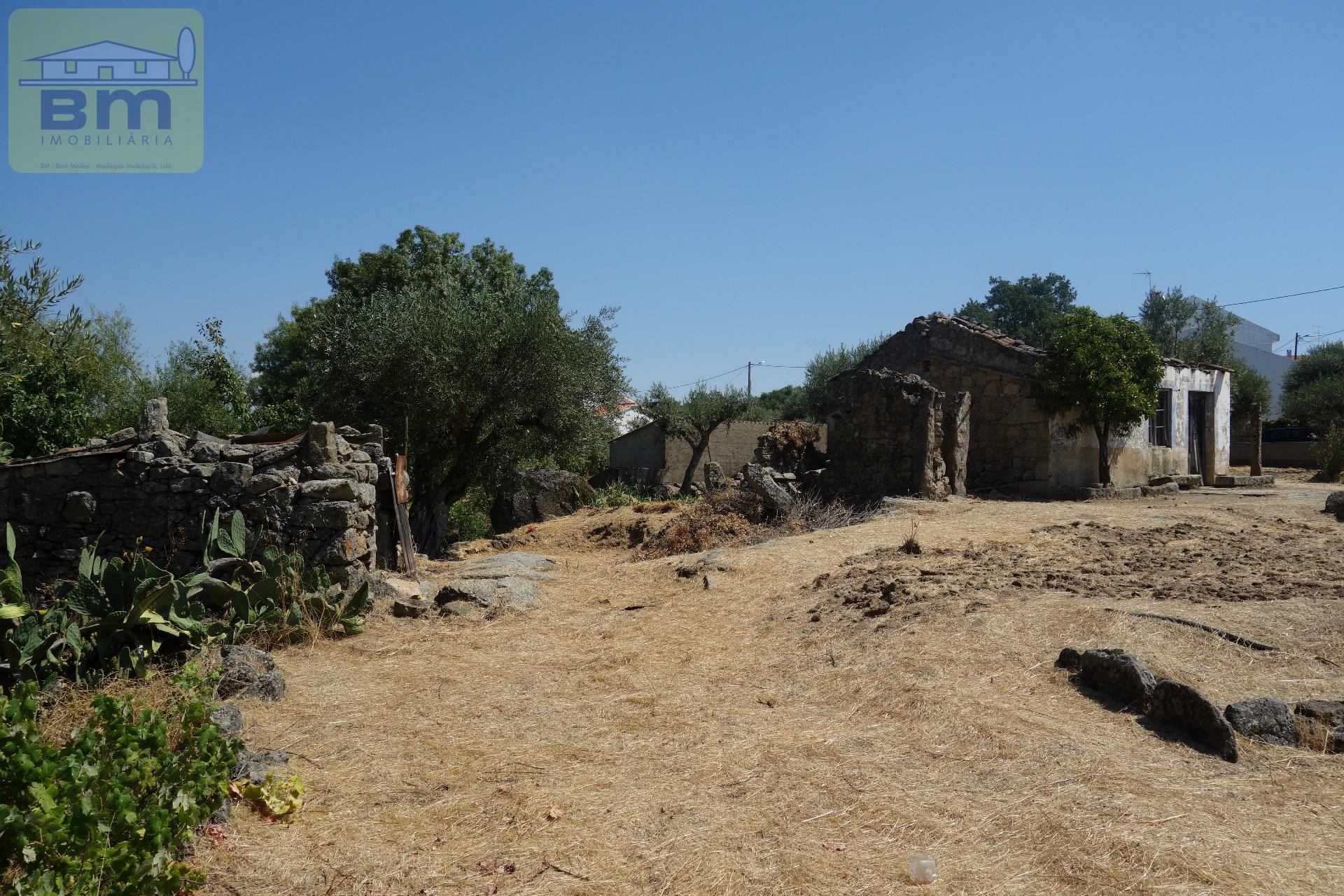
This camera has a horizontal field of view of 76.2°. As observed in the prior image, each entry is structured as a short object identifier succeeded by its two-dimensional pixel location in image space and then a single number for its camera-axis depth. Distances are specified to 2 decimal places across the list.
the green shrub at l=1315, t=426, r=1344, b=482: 20.95
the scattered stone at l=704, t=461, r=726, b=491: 16.13
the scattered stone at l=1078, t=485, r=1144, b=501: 16.69
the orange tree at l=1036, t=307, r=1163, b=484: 16.88
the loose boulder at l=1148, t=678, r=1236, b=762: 4.34
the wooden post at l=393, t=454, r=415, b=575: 9.45
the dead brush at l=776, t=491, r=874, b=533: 12.18
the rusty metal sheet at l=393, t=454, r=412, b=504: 10.00
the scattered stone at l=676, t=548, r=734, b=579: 9.67
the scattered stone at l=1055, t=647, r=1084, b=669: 5.52
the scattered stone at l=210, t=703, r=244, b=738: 4.44
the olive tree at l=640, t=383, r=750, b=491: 25.98
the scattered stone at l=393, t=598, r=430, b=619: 7.56
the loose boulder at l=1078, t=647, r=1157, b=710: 4.96
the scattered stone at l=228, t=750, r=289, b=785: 3.83
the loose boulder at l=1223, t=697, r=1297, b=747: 4.42
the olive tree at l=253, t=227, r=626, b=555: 14.30
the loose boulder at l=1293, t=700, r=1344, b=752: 4.31
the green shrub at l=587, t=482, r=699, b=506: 19.70
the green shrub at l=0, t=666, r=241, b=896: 2.59
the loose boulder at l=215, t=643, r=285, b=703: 5.18
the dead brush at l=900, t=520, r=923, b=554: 9.42
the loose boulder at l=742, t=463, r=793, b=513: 12.65
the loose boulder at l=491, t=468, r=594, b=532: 17.92
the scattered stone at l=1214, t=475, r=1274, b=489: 19.47
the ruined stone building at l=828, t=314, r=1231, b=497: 14.88
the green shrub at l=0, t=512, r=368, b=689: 5.05
